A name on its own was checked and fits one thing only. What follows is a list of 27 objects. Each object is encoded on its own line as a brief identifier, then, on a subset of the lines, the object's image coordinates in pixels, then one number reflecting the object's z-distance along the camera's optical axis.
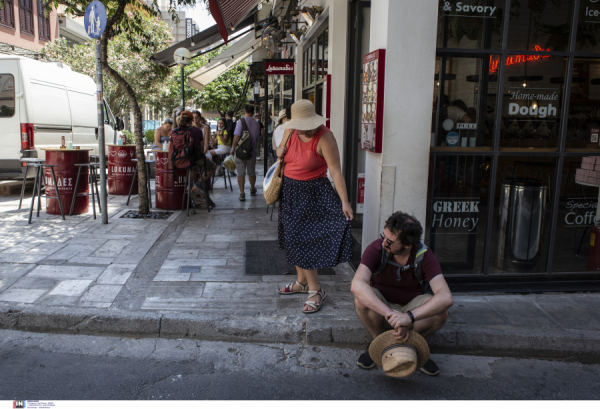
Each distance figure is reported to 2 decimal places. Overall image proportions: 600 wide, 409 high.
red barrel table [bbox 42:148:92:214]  7.78
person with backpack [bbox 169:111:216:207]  8.11
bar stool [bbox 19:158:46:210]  7.72
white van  9.82
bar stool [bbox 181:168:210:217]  8.29
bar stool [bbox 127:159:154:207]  8.43
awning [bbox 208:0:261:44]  7.58
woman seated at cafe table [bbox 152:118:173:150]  9.64
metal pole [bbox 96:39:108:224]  7.07
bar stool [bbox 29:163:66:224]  7.57
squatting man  3.30
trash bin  5.13
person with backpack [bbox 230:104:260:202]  9.85
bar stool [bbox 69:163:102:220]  7.81
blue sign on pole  6.53
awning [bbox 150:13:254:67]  11.61
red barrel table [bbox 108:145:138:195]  10.01
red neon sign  4.70
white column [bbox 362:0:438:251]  4.35
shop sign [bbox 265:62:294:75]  10.51
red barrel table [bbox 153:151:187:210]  8.53
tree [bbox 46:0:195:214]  7.66
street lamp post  11.42
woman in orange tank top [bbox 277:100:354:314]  4.11
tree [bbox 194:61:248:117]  33.09
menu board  4.40
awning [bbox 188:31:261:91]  14.12
